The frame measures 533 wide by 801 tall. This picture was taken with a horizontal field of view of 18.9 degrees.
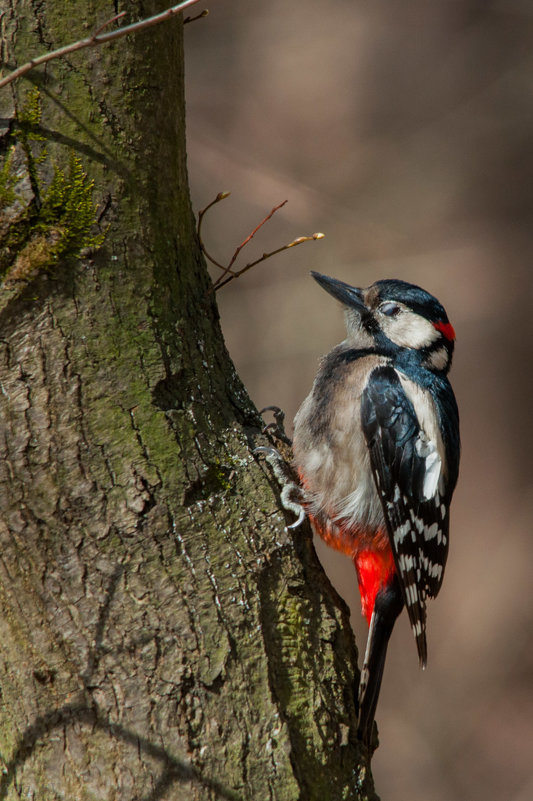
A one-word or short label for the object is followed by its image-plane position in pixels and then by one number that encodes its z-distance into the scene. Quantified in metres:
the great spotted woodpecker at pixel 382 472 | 6.50
